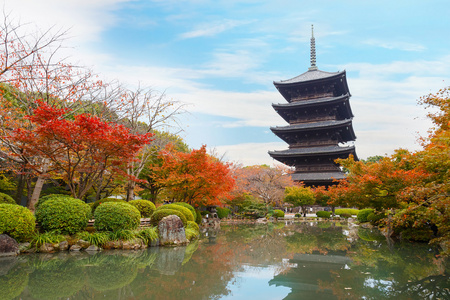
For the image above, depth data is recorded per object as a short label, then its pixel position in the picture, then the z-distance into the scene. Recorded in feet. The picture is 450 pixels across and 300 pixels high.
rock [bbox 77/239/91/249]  27.94
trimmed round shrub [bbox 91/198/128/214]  40.04
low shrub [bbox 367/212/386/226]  48.21
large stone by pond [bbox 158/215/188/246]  32.01
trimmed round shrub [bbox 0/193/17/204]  32.38
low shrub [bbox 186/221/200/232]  39.47
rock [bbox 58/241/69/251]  27.22
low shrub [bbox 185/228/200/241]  35.64
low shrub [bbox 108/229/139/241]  29.00
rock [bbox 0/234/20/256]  24.01
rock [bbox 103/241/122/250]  28.68
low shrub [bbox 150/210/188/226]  35.32
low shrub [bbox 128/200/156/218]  40.32
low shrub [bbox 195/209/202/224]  53.11
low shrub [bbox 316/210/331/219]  86.69
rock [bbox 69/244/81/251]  27.60
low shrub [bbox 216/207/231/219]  76.43
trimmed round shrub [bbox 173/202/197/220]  46.09
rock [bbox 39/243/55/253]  26.21
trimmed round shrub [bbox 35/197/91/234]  27.43
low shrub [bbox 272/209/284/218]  84.07
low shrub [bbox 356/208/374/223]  65.51
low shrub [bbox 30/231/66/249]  26.35
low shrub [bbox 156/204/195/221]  39.49
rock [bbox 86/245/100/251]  27.84
